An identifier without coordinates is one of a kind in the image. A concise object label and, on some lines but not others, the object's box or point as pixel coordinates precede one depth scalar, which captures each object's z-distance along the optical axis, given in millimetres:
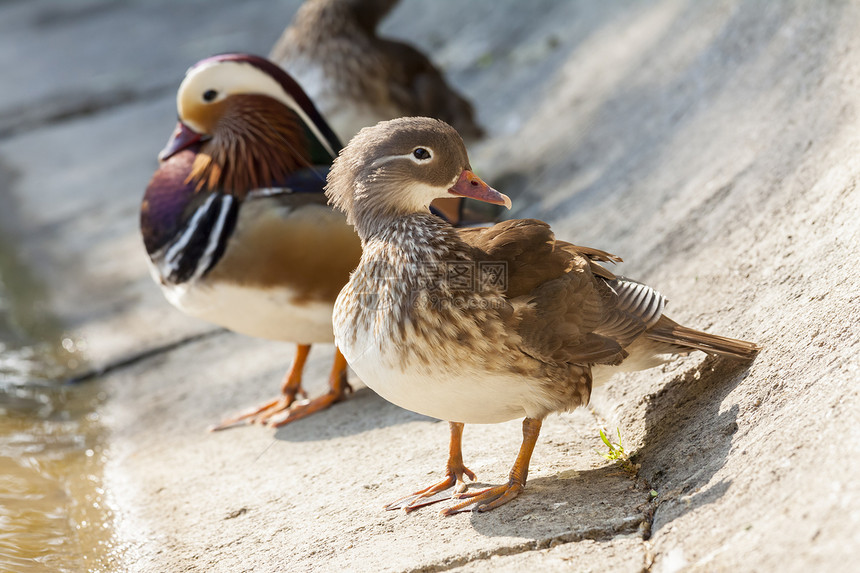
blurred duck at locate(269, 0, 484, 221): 10148
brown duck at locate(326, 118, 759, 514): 4715
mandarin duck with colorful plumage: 6941
